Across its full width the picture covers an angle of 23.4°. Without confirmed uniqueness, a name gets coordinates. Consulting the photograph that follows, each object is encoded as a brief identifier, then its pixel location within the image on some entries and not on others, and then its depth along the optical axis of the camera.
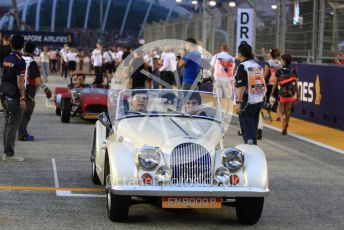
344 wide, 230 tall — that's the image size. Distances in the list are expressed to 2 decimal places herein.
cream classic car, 7.41
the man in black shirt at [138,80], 20.73
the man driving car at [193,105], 9.07
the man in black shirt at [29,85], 13.69
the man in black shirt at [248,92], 11.37
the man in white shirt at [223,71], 17.98
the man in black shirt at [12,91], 11.38
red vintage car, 17.17
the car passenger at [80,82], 18.72
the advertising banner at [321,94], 17.66
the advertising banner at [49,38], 47.28
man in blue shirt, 16.45
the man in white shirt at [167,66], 28.36
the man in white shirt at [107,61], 34.02
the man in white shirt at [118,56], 36.72
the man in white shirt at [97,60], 31.58
